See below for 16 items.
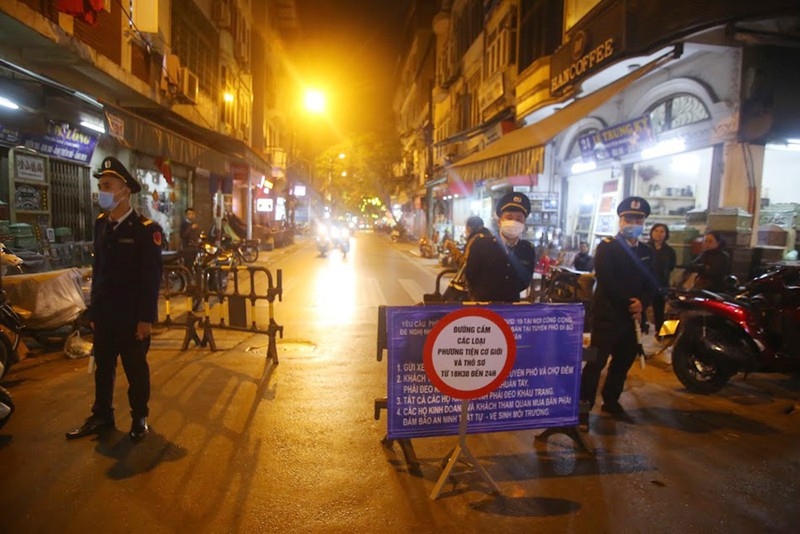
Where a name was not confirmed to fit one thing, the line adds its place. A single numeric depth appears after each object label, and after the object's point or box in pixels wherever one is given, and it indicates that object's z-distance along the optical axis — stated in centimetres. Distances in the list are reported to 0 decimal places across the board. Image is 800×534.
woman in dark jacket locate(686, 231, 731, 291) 797
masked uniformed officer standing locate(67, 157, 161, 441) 446
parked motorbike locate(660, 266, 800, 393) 582
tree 5144
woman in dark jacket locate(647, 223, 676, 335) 857
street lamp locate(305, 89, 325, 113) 3575
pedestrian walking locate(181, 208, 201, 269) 1342
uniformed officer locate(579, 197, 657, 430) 515
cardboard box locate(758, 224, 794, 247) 976
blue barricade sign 388
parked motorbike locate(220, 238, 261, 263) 2025
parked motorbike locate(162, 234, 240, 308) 1163
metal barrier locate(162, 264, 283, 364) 727
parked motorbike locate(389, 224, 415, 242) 4378
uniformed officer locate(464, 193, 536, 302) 480
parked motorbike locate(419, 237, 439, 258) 2625
